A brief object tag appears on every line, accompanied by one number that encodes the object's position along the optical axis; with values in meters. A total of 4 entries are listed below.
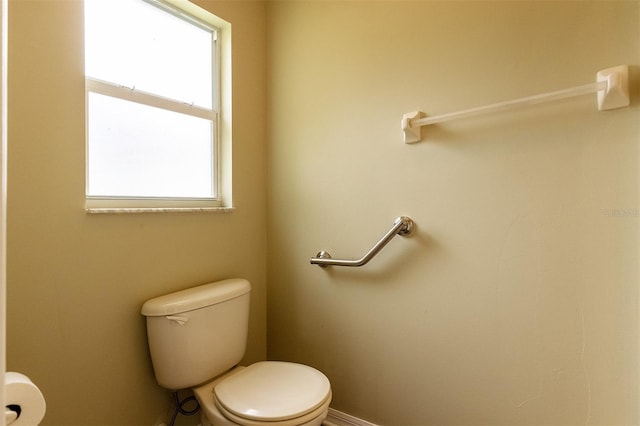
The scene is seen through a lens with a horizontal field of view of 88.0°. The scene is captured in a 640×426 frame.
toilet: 1.01
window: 1.15
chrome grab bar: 1.23
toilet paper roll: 0.56
